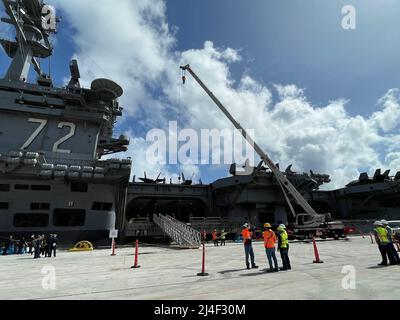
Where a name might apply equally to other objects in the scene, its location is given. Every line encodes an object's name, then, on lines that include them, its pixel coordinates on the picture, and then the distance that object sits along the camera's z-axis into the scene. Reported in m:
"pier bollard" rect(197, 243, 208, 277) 8.44
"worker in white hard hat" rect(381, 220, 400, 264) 9.19
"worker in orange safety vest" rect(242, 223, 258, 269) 9.55
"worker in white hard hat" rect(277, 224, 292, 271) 8.99
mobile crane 24.75
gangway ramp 20.59
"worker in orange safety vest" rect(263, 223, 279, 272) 8.83
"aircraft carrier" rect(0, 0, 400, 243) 25.34
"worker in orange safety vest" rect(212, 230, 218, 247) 23.59
